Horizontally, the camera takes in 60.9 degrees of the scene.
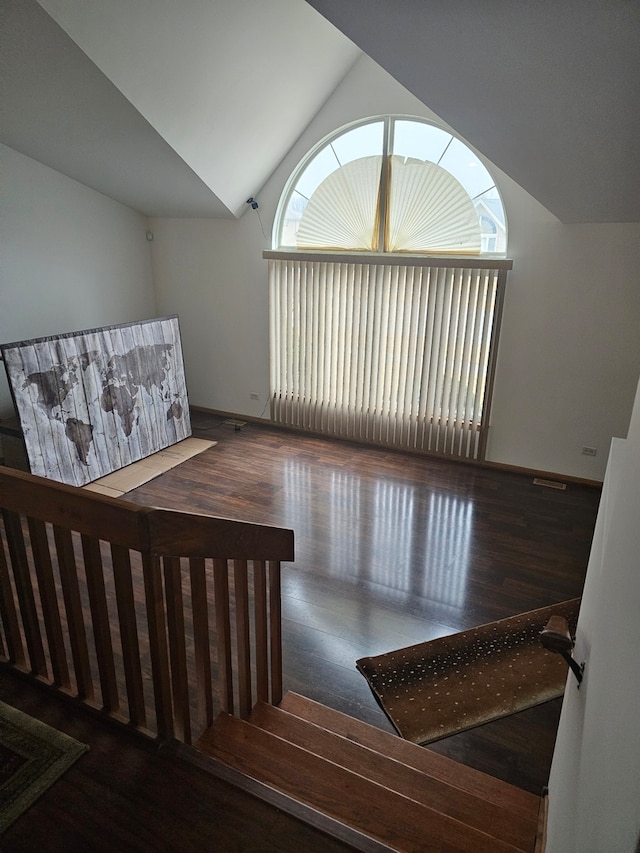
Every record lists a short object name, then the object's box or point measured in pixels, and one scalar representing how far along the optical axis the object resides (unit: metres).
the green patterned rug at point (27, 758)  1.42
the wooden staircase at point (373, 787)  1.45
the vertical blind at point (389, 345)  4.46
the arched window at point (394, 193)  4.35
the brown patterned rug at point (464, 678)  2.27
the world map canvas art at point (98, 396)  3.79
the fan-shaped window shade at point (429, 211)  4.41
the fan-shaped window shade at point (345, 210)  4.69
